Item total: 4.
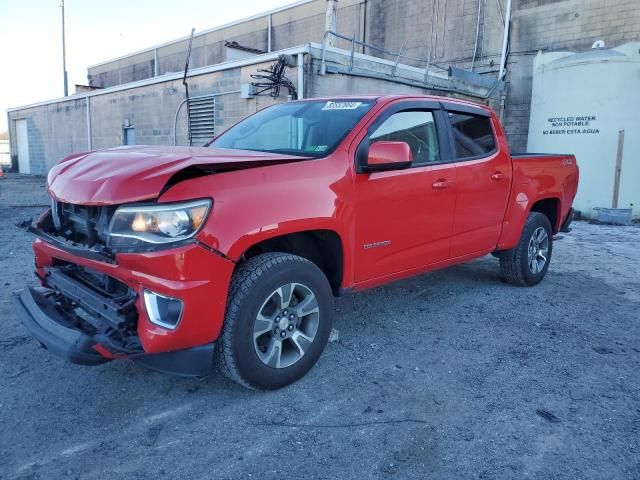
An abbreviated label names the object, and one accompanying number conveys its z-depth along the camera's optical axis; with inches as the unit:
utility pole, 1047.6
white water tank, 439.8
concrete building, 429.4
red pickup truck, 100.9
